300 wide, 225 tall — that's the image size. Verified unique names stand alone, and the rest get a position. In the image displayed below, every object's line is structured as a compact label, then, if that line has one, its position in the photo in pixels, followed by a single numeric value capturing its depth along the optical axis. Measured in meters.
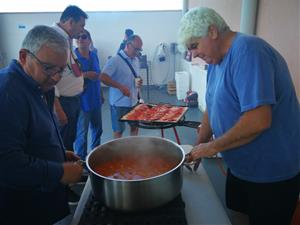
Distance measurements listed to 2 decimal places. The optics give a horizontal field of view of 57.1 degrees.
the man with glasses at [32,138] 0.77
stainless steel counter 0.91
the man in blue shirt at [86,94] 2.69
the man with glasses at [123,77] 2.63
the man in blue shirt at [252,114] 0.98
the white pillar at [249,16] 2.22
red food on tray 1.99
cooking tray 1.86
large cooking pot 0.81
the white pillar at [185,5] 5.77
